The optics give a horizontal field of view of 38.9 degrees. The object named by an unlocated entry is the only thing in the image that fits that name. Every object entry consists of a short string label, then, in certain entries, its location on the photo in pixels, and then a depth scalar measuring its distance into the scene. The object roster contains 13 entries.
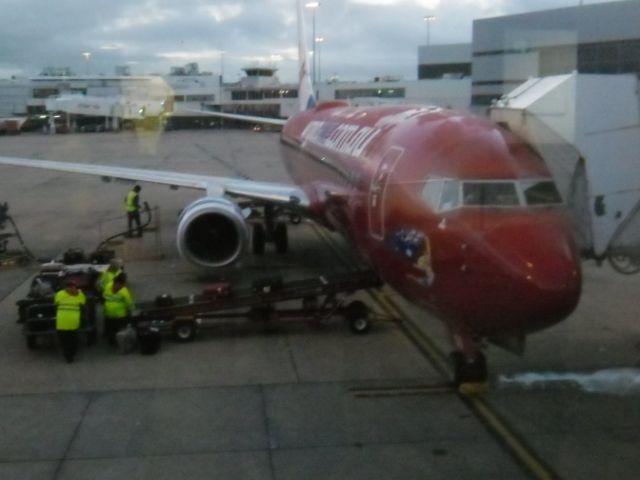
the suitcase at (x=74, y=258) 17.34
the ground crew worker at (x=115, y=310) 12.34
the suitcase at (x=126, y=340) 11.88
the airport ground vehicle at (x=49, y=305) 12.06
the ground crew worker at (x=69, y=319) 11.55
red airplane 8.16
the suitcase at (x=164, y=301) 12.92
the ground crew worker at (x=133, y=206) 22.86
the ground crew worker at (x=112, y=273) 13.13
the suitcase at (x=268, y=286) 13.04
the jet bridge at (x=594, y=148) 8.70
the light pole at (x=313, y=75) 27.53
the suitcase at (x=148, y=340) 11.88
